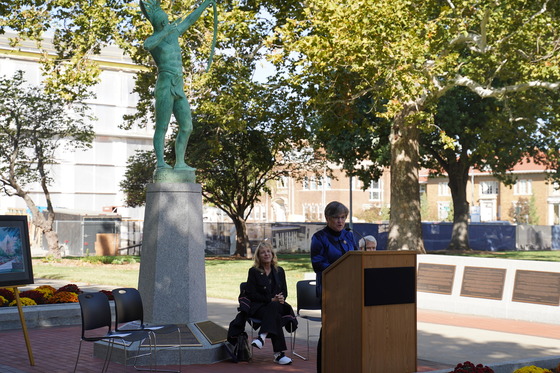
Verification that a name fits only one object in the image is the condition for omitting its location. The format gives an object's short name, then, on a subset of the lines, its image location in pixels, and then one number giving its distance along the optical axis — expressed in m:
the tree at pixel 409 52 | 21.20
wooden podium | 7.63
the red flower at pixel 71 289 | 15.53
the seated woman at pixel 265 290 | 10.61
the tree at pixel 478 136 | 32.84
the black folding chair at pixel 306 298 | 11.79
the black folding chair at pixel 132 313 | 9.98
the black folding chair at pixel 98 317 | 9.35
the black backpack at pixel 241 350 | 10.63
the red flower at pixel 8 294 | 14.66
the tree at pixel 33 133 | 37.34
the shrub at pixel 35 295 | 14.95
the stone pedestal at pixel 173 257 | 11.21
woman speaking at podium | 8.26
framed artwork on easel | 10.41
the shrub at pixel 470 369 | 7.55
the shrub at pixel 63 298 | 15.00
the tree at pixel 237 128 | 26.16
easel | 10.16
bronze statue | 11.88
